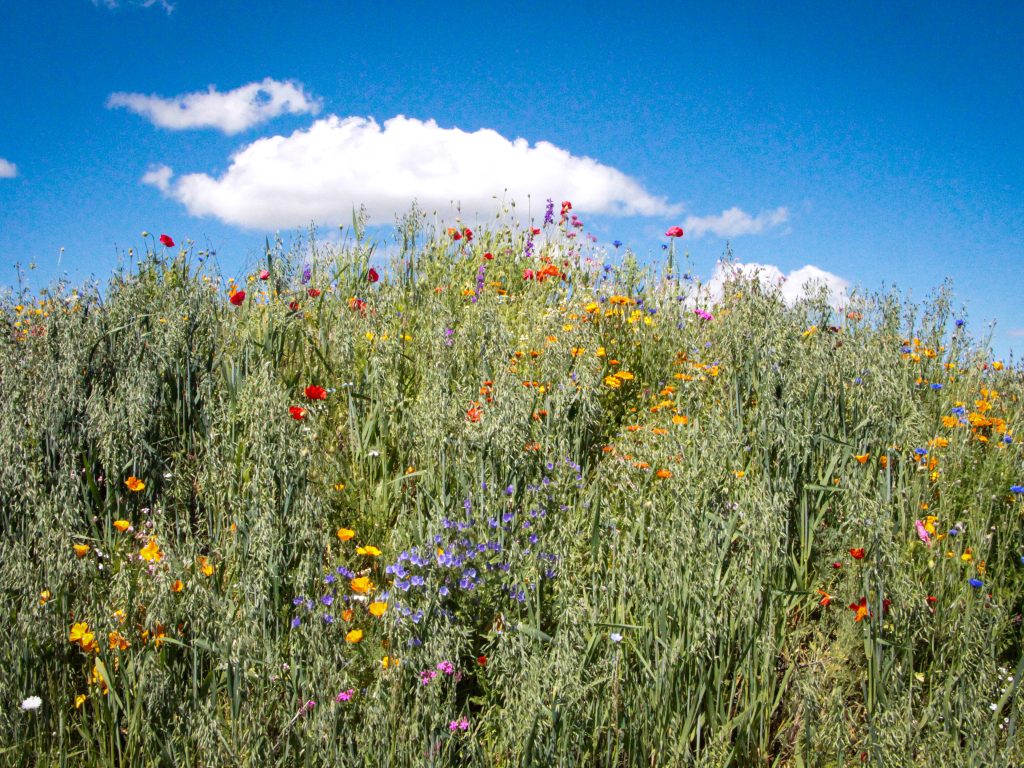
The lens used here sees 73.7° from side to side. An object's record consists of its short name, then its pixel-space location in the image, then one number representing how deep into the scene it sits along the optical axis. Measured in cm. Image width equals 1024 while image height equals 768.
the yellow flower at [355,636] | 200
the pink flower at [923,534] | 258
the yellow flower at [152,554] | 223
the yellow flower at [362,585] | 223
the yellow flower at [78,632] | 206
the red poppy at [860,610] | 215
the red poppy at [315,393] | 289
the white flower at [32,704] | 188
